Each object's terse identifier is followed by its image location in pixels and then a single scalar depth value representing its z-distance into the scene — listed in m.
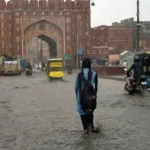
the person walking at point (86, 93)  7.13
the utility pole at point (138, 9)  25.25
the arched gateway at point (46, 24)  64.31
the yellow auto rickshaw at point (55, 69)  32.62
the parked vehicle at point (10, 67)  46.03
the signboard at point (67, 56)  65.06
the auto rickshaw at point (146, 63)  17.22
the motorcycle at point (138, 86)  16.02
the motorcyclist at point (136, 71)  16.06
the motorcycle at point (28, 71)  43.69
